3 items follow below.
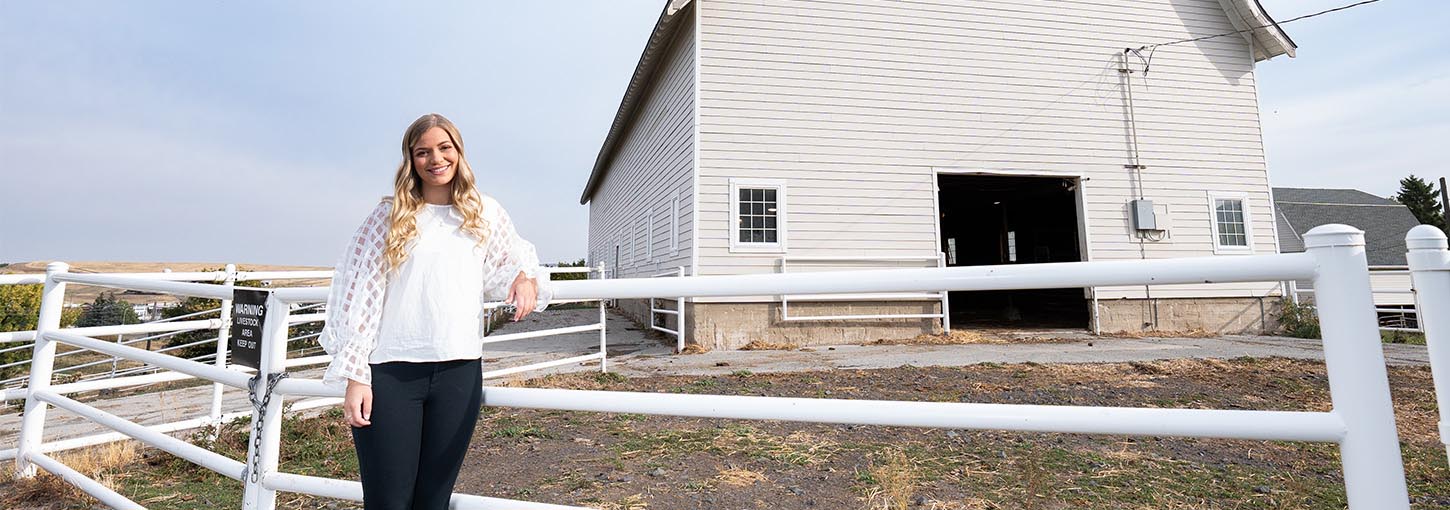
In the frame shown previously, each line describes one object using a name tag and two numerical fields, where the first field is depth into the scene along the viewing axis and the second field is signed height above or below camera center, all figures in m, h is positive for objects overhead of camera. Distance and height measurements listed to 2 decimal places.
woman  1.46 -0.04
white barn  9.41 +2.80
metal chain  1.86 -0.34
